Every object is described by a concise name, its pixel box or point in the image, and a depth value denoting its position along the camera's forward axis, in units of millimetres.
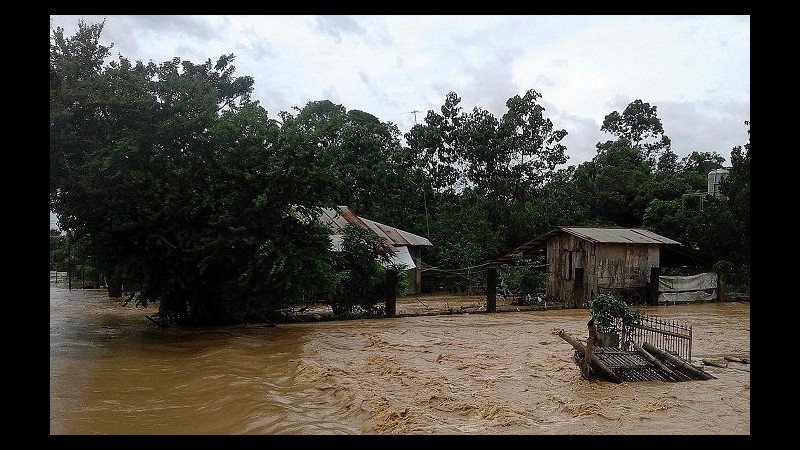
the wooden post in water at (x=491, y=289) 21125
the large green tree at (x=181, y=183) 13492
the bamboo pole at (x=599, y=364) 10086
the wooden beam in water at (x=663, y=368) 10412
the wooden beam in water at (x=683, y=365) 10526
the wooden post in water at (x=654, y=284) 23281
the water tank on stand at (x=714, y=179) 32934
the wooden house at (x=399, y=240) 24016
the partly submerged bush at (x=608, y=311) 10734
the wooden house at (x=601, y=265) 22906
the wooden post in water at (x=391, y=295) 19234
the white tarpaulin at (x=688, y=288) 23766
